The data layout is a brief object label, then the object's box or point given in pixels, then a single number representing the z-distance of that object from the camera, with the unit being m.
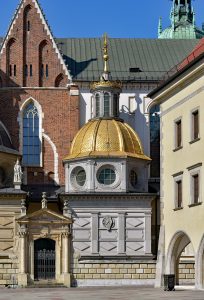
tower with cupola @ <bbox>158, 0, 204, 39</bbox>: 87.62
